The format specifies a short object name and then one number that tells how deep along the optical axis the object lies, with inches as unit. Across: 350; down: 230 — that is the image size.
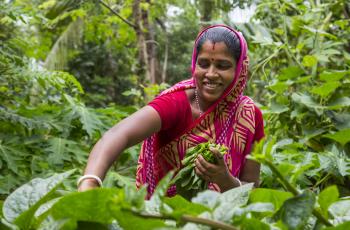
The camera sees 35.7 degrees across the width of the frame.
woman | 72.7
